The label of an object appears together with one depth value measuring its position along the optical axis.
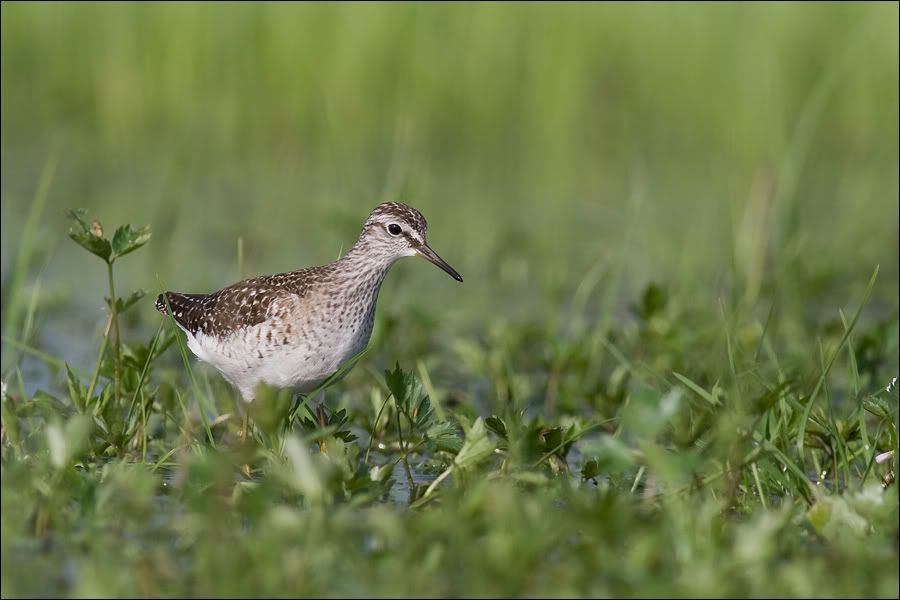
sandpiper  13.39
